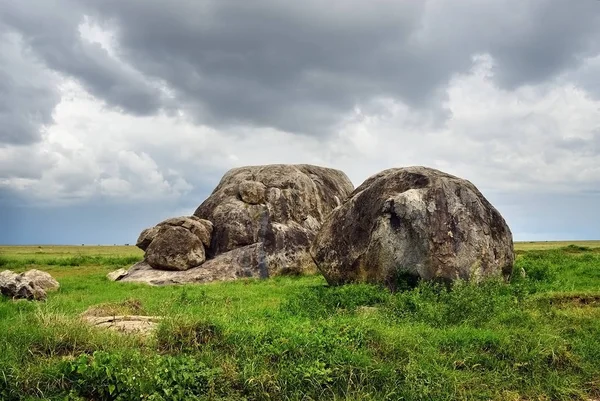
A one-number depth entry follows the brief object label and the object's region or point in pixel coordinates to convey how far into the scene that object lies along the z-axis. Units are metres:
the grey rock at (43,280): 21.11
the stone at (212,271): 26.50
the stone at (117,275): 27.61
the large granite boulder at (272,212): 28.92
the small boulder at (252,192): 31.33
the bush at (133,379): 8.54
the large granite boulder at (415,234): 18.38
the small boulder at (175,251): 27.89
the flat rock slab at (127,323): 10.95
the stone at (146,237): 30.27
